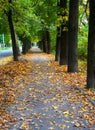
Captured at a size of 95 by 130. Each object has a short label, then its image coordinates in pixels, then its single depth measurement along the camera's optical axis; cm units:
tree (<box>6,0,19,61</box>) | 1582
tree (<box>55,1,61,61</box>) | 1639
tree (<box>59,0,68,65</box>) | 1299
